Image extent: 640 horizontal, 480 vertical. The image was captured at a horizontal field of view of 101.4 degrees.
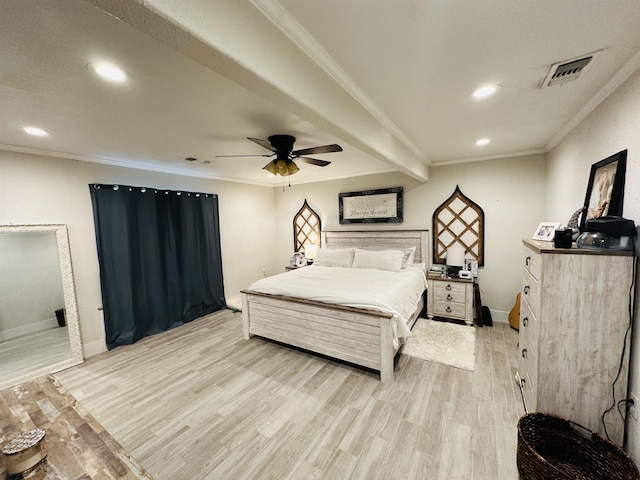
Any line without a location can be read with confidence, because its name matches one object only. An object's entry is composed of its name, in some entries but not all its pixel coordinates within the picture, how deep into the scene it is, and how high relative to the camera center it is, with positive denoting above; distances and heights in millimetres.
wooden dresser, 1514 -730
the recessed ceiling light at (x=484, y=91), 1749 +860
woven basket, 1354 -1366
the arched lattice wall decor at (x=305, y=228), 5400 -119
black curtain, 3336 -454
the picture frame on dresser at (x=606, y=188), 1638 +164
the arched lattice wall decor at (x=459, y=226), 3891 -139
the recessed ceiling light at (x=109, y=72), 1372 +855
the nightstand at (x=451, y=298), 3645 -1156
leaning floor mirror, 2865 -857
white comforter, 2664 -794
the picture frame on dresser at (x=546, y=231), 2451 -166
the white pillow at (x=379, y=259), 3947 -615
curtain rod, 3221 +535
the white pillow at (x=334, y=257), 4477 -628
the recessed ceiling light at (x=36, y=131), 2223 +870
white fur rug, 2834 -1517
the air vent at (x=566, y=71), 1467 +850
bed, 2516 -1173
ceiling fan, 2515 +696
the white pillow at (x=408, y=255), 4161 -579
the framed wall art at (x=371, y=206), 4469 +254
